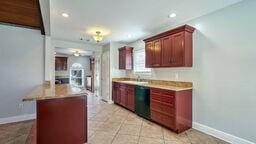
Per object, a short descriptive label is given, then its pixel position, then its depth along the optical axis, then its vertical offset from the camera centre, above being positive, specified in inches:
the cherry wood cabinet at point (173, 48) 92.7 +23.4
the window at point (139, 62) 151.1 +15.5
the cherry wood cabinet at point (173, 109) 86.8 -33.2
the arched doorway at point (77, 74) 312.5 -6.3
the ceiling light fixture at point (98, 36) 122.9 +43.4
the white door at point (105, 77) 176.8 -8.6
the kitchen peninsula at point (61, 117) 60.8 -28.4
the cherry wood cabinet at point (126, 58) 160.5 +22.2
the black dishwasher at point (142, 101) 111.1 -33.3
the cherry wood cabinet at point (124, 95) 134.9 -33.0
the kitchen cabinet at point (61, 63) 292.4 +25.6
